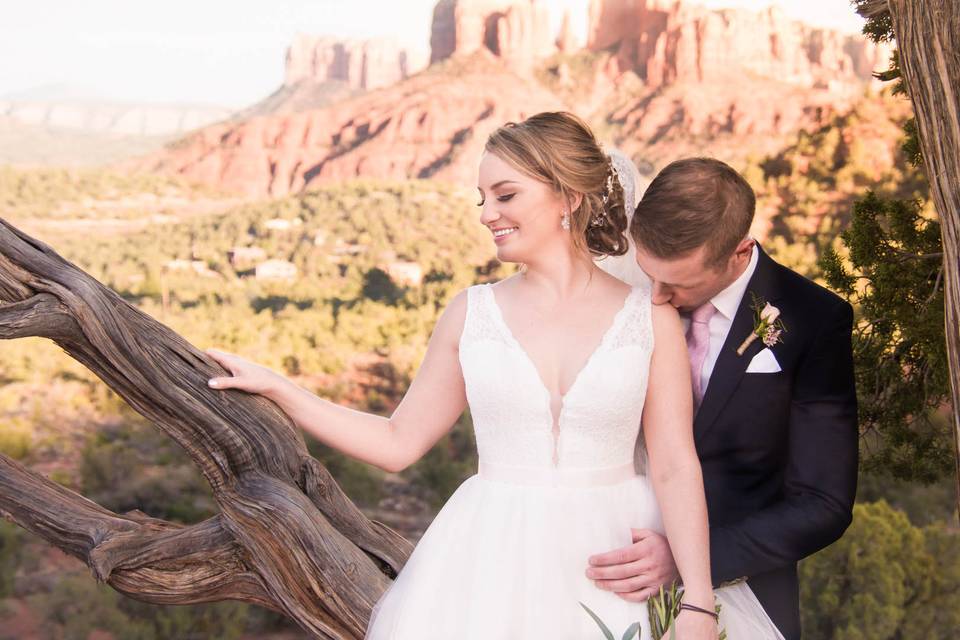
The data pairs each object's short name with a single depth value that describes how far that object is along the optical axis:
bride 1.82
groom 1.80
